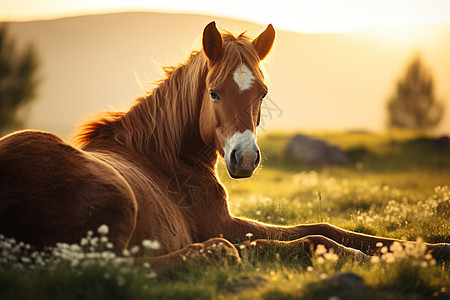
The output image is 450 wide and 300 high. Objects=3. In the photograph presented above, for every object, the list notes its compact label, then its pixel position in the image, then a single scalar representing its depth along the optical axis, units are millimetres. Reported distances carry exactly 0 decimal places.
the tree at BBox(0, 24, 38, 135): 36688
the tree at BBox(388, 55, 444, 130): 49344
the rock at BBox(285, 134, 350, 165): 20656
